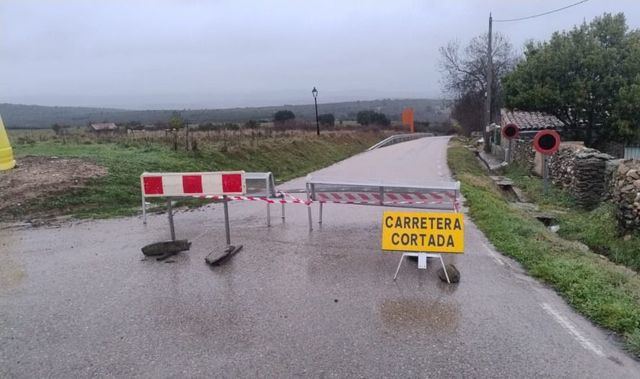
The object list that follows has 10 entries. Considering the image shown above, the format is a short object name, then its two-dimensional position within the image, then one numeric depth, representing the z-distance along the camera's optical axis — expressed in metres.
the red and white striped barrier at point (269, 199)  9.68
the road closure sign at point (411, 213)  7.18
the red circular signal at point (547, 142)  15.31
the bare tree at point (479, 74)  53.81
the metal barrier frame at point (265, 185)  10.20
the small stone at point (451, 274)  6.89
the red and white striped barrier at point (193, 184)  8.44
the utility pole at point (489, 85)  33.20
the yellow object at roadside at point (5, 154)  13.41
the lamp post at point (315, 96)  38.22
